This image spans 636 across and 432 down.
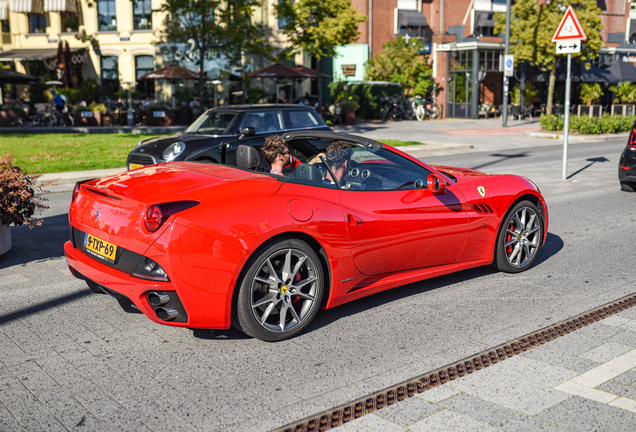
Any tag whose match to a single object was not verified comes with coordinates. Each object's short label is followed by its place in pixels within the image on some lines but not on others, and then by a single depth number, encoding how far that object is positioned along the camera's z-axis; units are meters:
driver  4.75
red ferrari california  3.89
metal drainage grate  3.26
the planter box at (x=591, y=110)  33.97
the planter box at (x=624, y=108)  37.90
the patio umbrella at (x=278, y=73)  30.27
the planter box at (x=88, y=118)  28.98
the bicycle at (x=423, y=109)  36.97
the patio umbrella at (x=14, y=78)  27.84
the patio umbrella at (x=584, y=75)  39.12
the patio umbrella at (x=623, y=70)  39.69
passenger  5.65
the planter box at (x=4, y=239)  6.50
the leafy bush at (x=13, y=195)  6.17
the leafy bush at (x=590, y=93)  40.12
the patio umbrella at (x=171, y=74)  30.49
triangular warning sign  11.43
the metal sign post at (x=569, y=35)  11.44
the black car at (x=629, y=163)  10.70
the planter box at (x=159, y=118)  29.34
